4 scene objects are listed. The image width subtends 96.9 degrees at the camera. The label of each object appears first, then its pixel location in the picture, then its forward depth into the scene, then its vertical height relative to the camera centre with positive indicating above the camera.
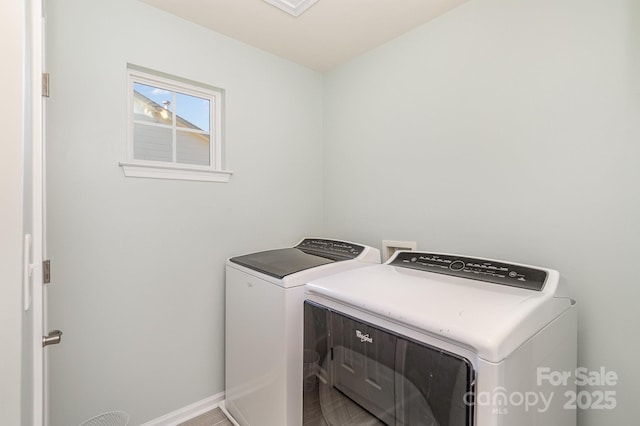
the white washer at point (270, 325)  1.32 -0.58
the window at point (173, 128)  1.61 +0.53
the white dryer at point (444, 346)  0.73 -0.41
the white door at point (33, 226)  0.66 -0.03
